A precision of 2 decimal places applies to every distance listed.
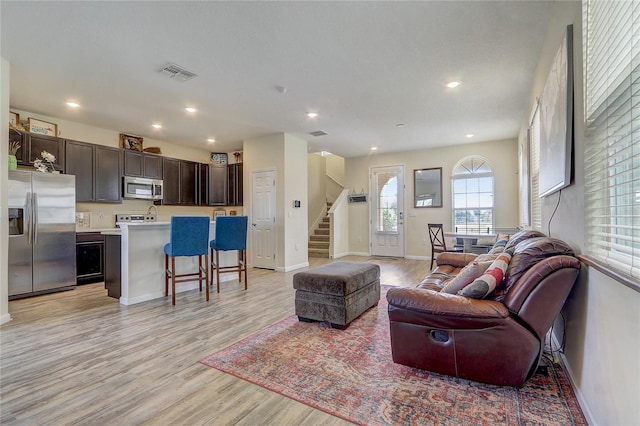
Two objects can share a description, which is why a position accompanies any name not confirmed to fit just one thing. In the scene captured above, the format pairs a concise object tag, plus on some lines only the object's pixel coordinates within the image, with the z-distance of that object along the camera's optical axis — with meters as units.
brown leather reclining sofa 1.70
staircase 8.18
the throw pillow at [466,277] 2.06
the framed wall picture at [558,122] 1.94
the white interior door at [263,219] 6.02
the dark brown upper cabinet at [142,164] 5.64
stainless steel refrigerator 3.95
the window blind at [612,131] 1.22
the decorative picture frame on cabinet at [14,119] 4.40
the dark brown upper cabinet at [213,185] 6.91
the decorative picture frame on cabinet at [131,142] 5.82
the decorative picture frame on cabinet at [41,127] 4.58
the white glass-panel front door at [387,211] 7.61
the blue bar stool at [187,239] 3.65
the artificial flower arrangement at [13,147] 4.27
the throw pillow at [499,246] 2.92
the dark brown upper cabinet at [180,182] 6.27
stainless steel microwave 5.54
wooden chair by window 5.92
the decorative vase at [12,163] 3.85
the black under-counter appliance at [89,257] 4.80
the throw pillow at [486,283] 1.86
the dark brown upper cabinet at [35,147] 4.41
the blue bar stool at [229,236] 4.23
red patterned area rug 1.64
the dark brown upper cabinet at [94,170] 4.96
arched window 6.68
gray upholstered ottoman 2.85
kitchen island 3.72
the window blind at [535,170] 3.50
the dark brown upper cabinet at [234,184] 7.14
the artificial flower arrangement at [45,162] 4.34
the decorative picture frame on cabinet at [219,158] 7.38
